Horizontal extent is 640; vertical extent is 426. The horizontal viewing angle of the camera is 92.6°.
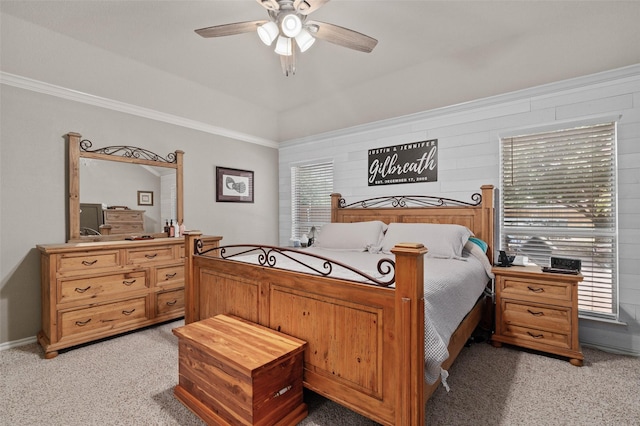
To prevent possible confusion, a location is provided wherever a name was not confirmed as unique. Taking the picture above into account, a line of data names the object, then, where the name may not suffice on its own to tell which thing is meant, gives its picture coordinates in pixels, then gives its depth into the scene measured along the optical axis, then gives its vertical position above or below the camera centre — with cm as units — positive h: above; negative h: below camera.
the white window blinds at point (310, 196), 460 +25
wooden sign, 359 +59
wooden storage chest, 155 -89
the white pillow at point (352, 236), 330 -27
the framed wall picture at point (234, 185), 424 +40
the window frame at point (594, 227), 262 -18
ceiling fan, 192 +122
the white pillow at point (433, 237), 278 -25
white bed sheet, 153 -49
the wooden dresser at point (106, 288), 260 -71
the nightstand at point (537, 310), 240 -83
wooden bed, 139 -63
